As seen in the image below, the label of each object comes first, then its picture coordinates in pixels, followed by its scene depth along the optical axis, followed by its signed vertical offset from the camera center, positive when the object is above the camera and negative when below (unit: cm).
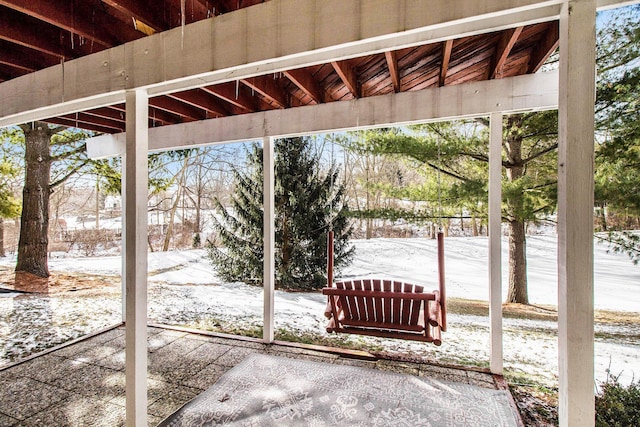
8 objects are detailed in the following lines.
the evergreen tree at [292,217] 696 -6
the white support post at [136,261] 200 -29
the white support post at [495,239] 291 -26
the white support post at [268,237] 368 -27
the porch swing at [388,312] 256 -87
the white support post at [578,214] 117 -1
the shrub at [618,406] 250 -164
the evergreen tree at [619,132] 321 +85
